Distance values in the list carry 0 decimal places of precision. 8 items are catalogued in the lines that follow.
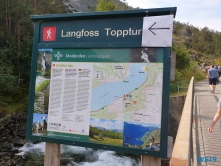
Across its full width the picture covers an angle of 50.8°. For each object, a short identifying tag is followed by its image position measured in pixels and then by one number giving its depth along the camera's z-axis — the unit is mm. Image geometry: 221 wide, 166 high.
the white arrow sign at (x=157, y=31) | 2373
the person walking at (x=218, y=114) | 4416
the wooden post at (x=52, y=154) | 2840
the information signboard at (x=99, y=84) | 2387
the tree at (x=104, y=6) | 19469
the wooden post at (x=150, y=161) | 2429
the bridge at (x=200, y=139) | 2287
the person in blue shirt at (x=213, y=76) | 12677
